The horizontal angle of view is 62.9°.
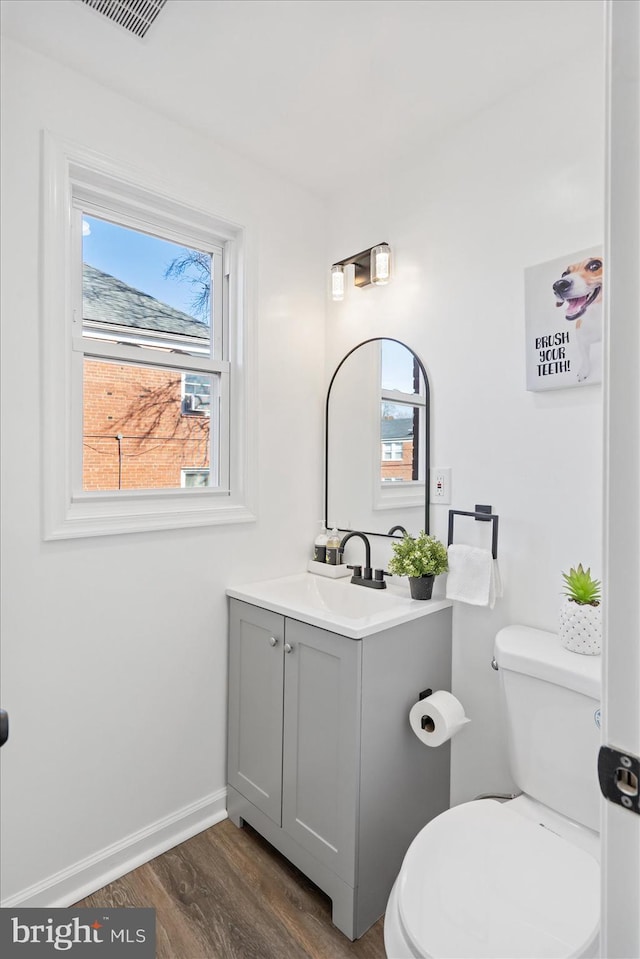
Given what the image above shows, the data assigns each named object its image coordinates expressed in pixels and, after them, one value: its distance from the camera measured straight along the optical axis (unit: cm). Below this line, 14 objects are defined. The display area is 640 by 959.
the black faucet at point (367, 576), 201
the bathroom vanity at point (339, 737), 152
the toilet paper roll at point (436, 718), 159
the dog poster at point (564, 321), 151
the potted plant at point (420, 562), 179
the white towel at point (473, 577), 168
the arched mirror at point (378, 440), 200
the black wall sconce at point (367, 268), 204
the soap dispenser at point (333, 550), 221
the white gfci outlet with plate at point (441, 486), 190
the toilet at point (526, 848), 101
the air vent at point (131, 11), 138
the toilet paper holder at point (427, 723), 165
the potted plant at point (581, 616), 140
